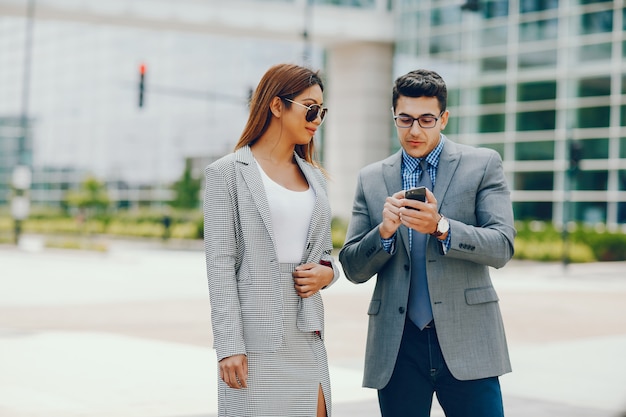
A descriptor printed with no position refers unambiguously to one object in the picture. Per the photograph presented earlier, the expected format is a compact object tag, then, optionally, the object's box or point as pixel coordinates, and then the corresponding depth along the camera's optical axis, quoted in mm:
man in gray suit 3572
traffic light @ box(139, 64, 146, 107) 31938
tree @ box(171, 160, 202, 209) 51031
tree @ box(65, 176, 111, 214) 52125
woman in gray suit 3357
